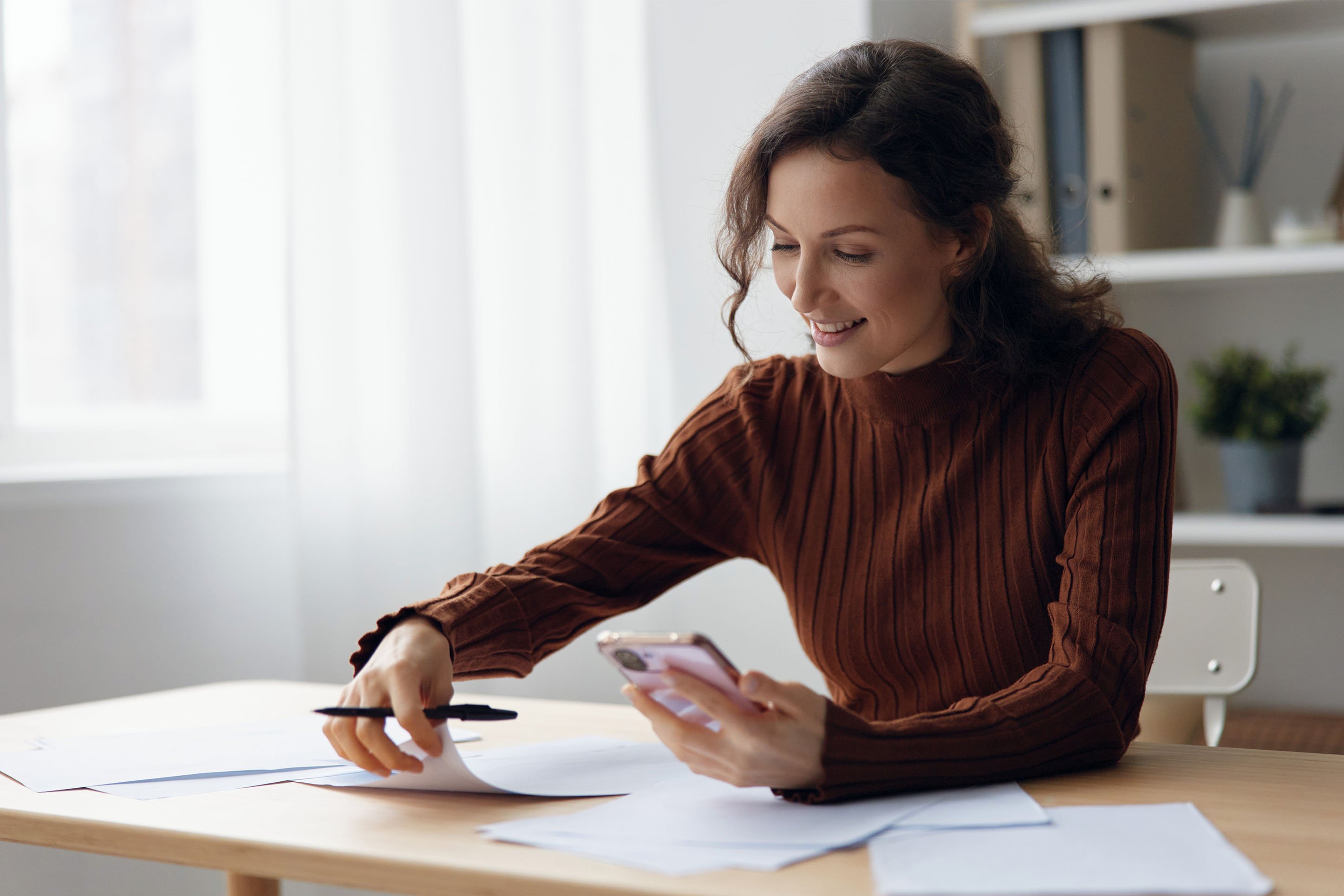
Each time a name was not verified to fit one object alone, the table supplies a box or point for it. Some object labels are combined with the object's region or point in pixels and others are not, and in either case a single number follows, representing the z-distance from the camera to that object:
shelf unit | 1.81
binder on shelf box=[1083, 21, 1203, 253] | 1.93
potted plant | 1.90
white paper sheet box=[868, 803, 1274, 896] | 0.68
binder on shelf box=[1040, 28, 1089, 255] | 1.97
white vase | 1.95
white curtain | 1.96
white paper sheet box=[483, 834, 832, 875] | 0.73
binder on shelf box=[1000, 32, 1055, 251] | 1.98
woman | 1.02
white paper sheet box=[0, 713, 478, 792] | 1.00
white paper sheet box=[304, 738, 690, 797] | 0.92
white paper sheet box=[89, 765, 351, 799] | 0.95
